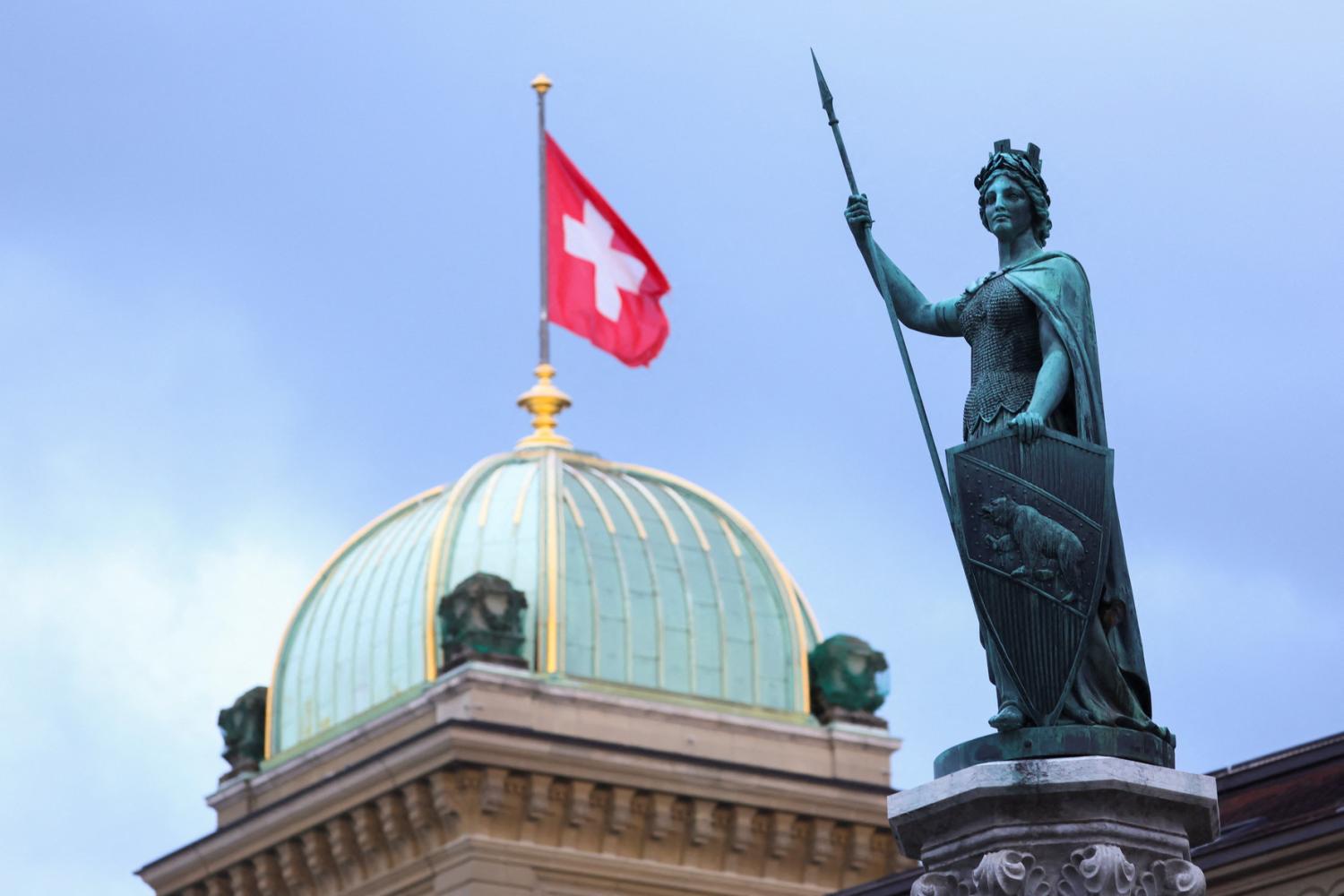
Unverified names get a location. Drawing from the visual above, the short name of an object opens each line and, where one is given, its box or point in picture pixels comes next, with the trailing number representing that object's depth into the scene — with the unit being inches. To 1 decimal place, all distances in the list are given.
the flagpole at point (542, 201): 2057.1
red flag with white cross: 2070.6
